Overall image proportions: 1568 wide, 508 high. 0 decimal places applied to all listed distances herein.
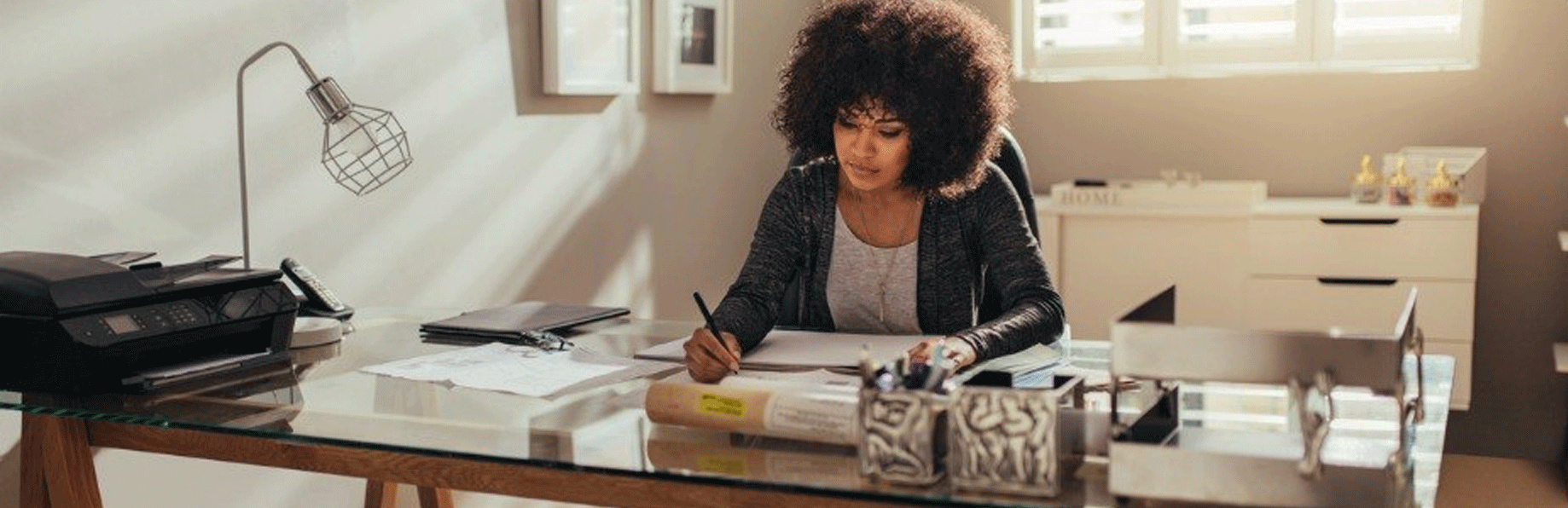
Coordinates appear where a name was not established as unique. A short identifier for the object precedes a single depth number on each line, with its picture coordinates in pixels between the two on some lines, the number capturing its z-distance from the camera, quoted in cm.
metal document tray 134
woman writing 238
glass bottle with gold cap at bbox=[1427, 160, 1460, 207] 441
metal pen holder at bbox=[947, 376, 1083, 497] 137
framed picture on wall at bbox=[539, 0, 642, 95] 359
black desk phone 251
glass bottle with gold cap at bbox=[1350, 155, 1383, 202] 455
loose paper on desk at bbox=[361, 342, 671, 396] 197
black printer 191
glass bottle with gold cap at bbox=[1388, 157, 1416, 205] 444
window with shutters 470
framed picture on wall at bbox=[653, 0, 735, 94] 409
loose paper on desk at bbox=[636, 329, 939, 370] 207
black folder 236
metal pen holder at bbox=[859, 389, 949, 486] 141
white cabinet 439
